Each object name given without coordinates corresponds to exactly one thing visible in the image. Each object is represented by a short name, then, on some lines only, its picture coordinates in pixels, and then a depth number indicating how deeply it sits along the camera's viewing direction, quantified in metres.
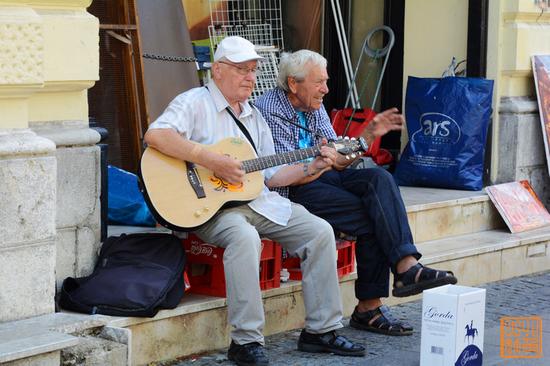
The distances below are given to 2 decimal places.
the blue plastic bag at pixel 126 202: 8.22
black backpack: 6.58
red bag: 11.07
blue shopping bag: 10.43
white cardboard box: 6.20
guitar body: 6.68
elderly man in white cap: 6.76
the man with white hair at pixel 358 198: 7.37
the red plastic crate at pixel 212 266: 7.15
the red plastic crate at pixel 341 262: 7.84
